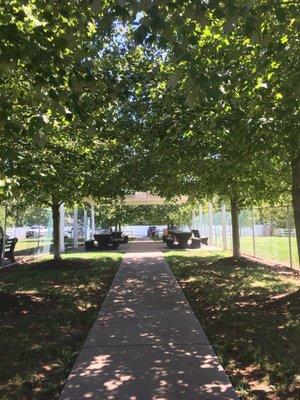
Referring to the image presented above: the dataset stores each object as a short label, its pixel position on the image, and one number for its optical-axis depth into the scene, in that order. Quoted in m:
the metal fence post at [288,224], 14.44
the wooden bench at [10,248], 17.75
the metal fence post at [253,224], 18.97
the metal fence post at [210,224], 32.57
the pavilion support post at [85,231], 36.55
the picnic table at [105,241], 28.66
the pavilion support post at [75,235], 31.12
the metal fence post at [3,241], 16.53
